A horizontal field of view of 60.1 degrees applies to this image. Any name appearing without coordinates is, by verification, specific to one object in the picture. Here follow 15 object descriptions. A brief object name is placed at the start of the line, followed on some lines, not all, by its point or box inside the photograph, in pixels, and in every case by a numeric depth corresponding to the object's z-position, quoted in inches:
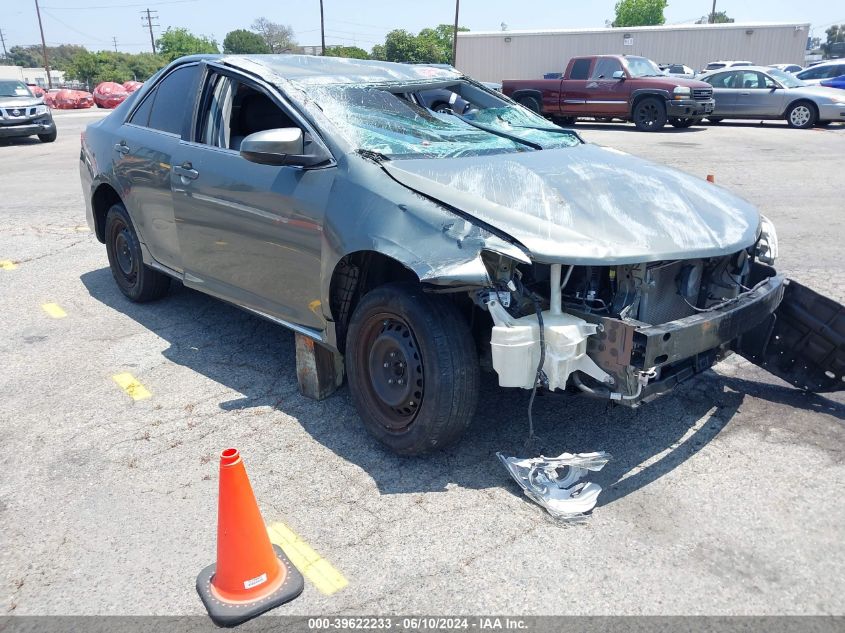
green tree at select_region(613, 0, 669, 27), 3247.5
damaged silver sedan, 120.5
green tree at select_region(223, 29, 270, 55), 3944.4
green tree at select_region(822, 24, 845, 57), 4439.0
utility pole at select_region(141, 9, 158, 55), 3754.9
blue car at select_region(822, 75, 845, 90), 935.7
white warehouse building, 1425.9
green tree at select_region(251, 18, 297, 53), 4160.9
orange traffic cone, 101.1
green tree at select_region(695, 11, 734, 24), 4146.2
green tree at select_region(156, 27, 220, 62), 4065.5
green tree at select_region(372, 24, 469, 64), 2901.1
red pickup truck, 695.7
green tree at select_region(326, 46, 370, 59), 2968.0
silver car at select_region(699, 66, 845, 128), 714.8
